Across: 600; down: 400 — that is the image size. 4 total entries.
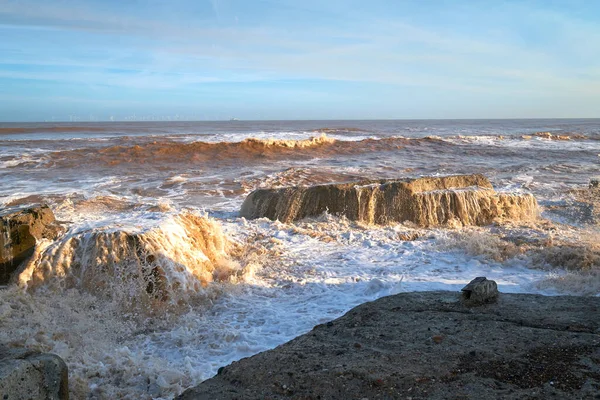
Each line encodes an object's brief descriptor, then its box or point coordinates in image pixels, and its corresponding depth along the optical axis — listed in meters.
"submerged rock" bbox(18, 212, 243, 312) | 5.11
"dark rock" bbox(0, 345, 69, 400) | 2.55
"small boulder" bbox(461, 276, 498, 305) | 4.22
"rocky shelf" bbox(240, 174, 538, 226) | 8.97
